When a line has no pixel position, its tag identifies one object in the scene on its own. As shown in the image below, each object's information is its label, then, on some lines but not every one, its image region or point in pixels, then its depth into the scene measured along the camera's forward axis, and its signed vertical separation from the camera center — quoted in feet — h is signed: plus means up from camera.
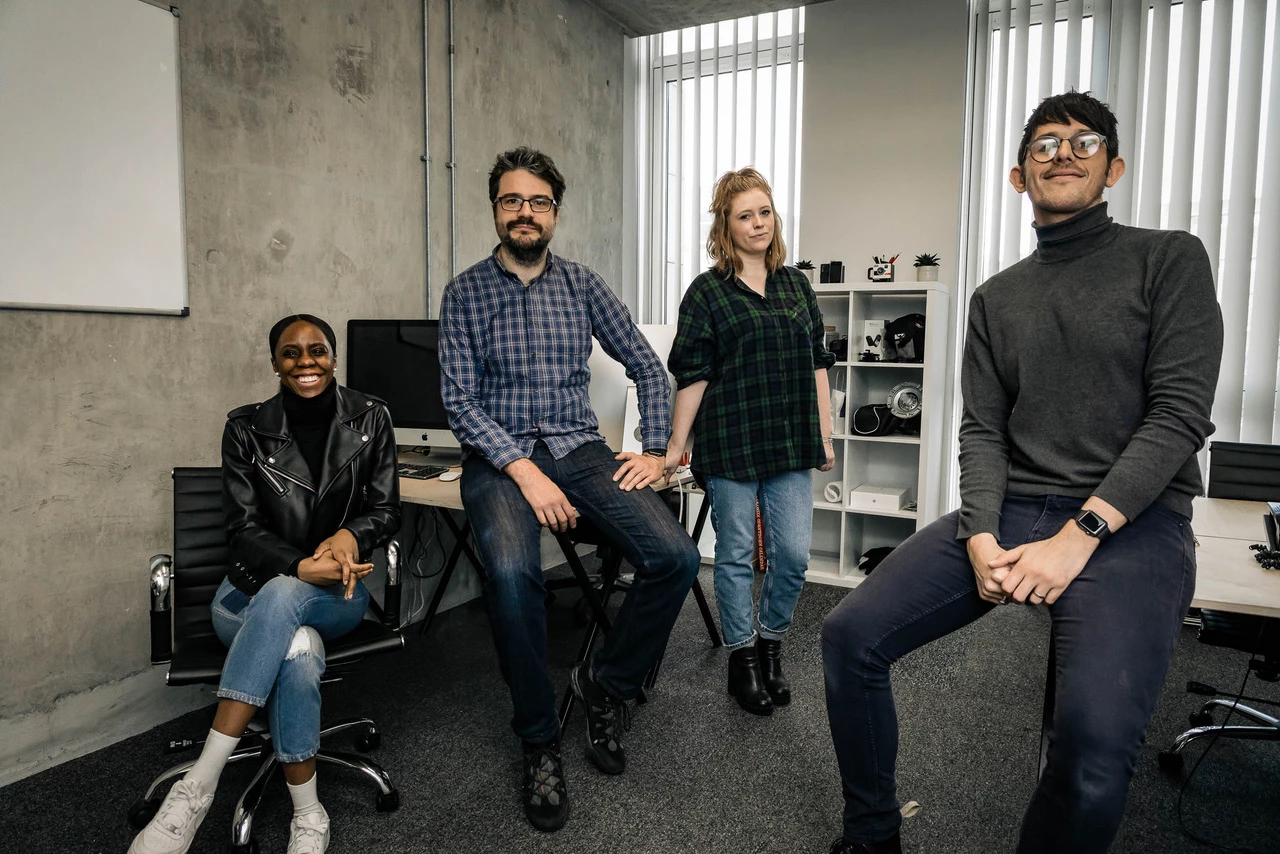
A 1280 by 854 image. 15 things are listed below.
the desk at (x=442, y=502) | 8.44 -1.43
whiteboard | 7.14 +1.94
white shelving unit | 13.09 -1.22
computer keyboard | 9.59 -1.29
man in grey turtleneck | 4.34 -0.77
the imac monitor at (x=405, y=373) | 9.96 -0.09
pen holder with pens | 13.51 +1.66
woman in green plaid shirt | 8.34 -0.44
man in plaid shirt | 6.80 -0.84
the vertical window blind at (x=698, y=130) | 15.43 +4.78
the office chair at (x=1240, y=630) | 6.88 -2.23
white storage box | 13.43 -2.17
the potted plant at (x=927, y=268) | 13.20 +1.71
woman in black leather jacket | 5.88 -1.54
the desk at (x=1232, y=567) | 4.52 -1.26
